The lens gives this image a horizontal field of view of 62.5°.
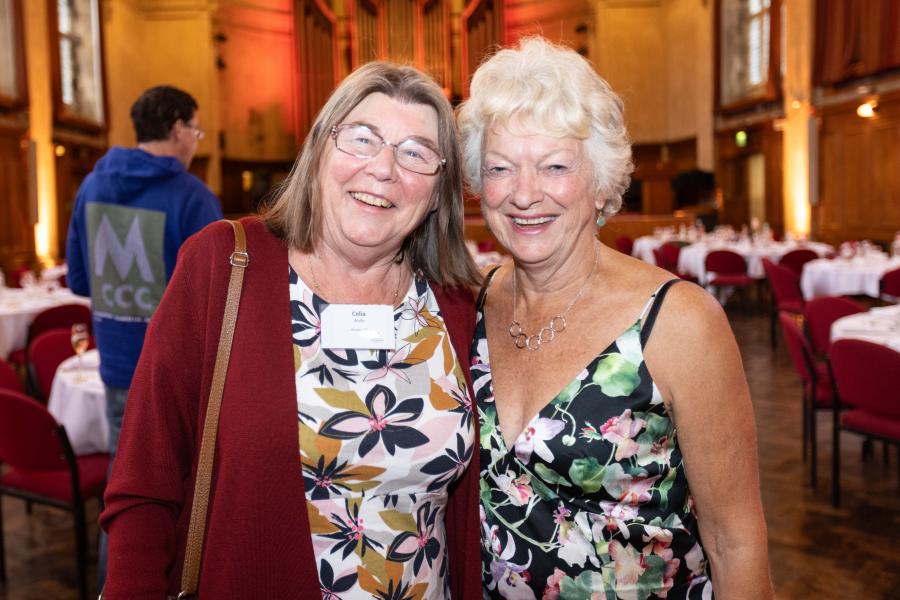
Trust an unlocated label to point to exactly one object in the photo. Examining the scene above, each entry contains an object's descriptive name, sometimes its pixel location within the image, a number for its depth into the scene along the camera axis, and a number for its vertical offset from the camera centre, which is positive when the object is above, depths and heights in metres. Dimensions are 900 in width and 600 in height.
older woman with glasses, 1.27 -0.28
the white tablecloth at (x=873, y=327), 3.84 -0.53
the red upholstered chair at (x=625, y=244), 11.88 -0.12
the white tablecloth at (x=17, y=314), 5.96 -0.52
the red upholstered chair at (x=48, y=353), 4.16 -0.59
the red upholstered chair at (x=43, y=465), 2.78 -0.88
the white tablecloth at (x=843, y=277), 7.34 -0.45
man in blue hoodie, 2.72 +0.03
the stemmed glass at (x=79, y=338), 3.52 -0.43
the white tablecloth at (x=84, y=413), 3.34 -0.75
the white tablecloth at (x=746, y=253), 9.34 -0.24
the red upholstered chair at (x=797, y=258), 8.34 -0.29
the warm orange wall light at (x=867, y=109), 11.09 +1.84
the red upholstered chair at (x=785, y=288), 6.88 -0.52
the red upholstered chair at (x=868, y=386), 3.30 -0.72
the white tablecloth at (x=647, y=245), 11.13 -0.14
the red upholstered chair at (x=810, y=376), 3.92 -0.78
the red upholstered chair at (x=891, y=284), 6.36 -0.46
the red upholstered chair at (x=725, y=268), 8.85 -0.40
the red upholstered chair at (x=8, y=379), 3.45 -0.60
